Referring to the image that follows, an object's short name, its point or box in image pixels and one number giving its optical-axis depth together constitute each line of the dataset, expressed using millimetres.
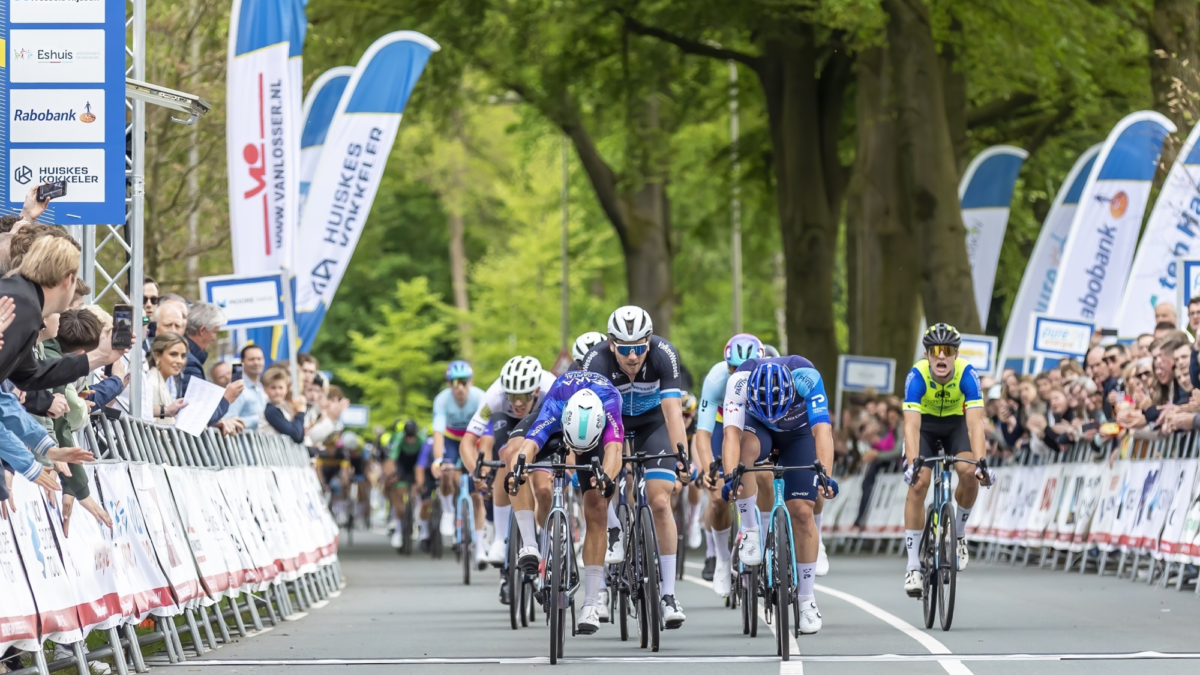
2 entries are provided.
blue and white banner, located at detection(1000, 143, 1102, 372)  32406
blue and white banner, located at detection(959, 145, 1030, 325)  33875
